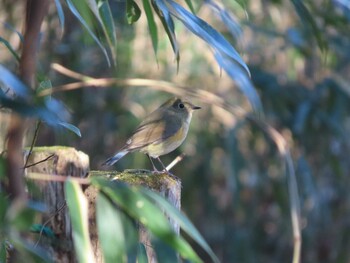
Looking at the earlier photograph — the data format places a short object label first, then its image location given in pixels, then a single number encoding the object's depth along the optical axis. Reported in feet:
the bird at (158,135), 24.50
